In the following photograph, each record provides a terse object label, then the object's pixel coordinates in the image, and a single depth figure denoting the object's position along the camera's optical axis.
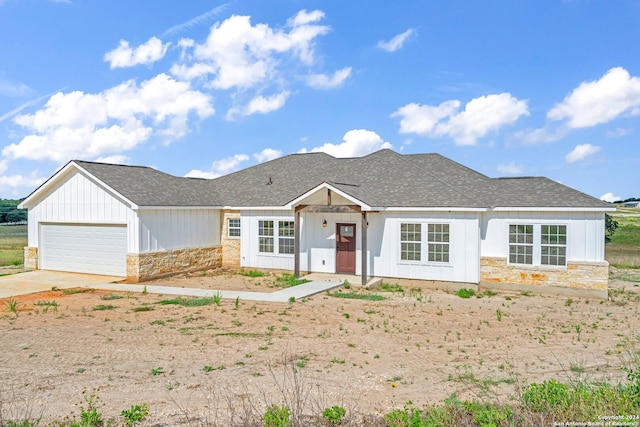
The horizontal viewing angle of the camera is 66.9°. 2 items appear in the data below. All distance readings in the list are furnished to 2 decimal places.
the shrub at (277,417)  5.60
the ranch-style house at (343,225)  17.58
